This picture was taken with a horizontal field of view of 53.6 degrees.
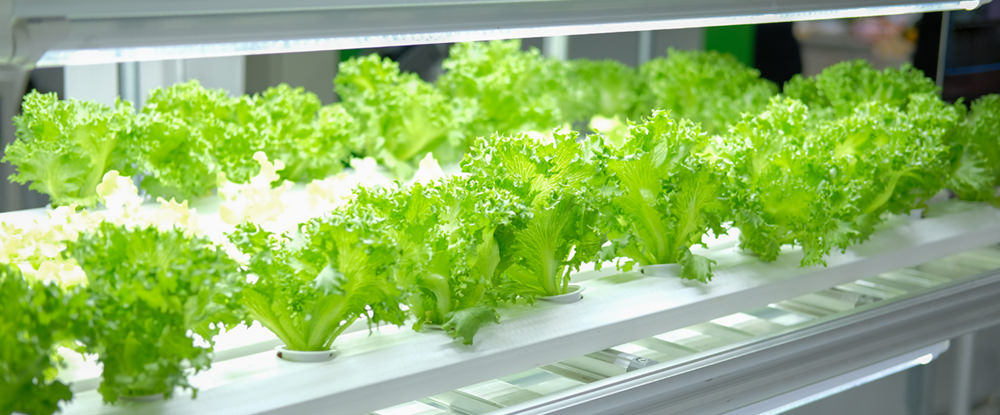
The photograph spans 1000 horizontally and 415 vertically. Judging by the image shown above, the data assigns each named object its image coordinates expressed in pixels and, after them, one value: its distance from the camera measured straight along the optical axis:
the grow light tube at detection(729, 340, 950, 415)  1.65
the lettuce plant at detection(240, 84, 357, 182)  2.19
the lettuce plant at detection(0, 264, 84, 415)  1.03
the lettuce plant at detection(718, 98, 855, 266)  1.78
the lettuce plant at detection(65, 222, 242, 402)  1.11
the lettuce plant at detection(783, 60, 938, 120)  2.53
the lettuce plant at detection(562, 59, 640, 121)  3.02
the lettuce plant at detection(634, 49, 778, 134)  2.70
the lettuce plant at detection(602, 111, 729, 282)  1.63
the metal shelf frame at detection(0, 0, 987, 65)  1.01
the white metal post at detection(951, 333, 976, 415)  2.06
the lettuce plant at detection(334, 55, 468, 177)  2.44
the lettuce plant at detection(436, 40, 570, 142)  2.61
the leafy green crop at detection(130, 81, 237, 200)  1.94
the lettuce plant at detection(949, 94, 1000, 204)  2.28
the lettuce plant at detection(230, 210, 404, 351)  1.27
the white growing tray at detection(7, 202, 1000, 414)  1.20
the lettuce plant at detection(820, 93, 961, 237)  1.94
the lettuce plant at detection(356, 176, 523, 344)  1.37
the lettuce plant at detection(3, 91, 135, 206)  1.83
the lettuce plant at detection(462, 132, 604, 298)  1.50
